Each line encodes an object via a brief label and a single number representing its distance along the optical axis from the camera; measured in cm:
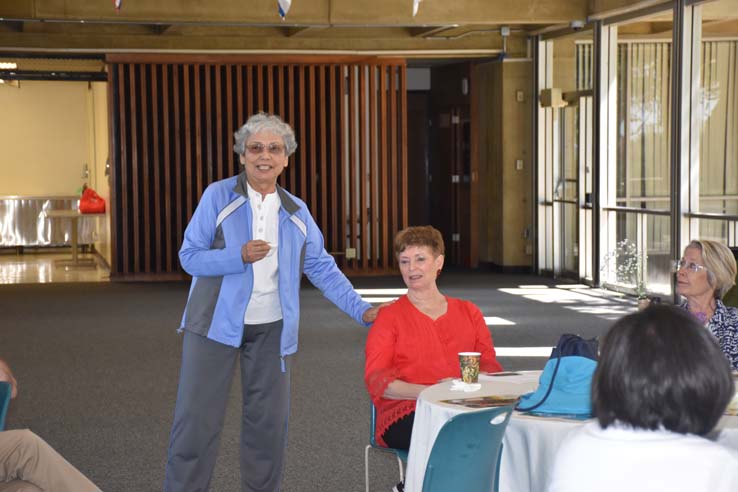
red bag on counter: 1756
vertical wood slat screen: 1516
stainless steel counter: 1978
